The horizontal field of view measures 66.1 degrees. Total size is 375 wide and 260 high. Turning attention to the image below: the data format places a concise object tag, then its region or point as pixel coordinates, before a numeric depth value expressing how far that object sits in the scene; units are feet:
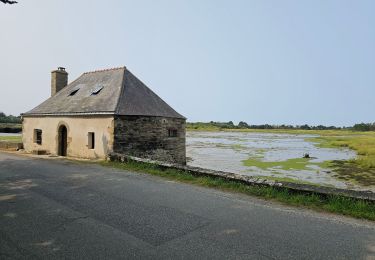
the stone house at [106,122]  53.88
